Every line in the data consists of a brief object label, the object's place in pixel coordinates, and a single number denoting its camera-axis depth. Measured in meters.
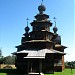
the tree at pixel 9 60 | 50.40
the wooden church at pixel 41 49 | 15.88
